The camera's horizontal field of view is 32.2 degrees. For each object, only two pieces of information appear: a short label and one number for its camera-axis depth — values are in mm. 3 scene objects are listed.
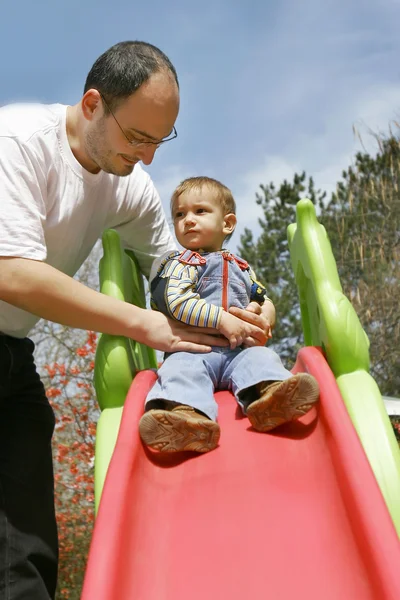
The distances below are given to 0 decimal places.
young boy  2145
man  2127
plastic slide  1747
